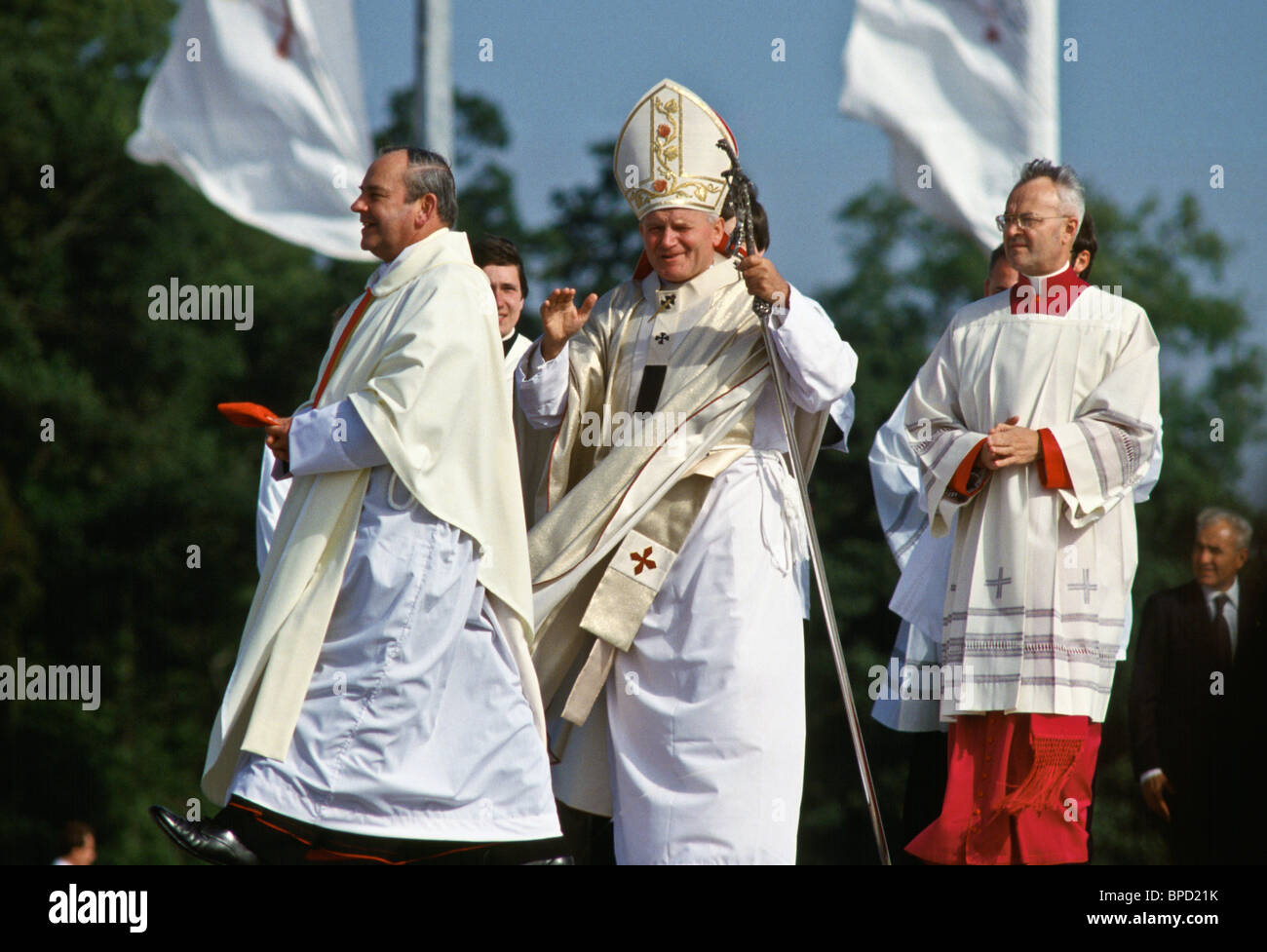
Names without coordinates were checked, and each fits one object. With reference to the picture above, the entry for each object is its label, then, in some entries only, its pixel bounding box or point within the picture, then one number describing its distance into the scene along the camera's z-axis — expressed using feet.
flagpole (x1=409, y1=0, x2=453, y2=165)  60.03
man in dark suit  48.93
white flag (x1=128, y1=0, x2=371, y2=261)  64.39
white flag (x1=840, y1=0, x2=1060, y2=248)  58.49
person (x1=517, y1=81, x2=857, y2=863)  38.42
